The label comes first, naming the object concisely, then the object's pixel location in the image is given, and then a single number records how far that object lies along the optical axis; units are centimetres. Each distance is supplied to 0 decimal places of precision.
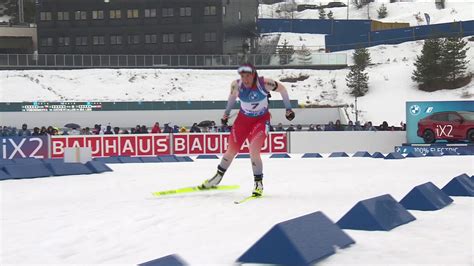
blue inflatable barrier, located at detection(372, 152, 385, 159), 2054
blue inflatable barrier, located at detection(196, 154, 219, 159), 2245
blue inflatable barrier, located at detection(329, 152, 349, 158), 2220
